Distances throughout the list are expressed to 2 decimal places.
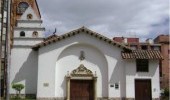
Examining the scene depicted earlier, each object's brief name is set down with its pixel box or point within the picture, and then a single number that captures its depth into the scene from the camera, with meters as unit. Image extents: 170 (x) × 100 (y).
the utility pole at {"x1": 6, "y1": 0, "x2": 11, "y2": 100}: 14.77
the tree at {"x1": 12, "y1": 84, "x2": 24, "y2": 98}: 25.62
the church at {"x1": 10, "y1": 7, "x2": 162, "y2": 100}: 25.67
